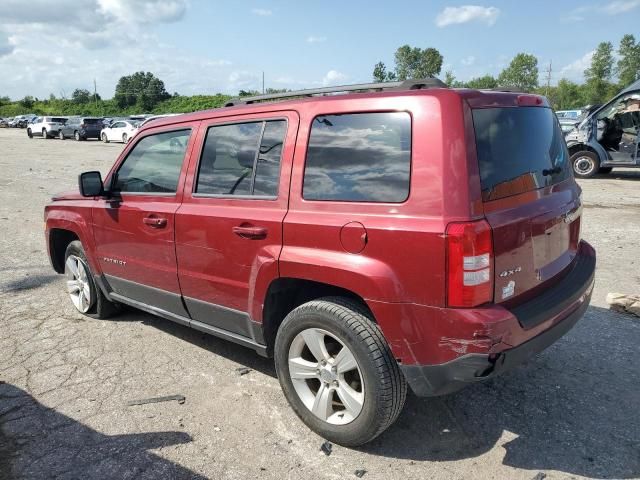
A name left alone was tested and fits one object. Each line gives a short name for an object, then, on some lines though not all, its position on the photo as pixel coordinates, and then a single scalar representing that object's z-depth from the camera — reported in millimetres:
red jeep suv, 2439
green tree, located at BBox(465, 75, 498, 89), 83712
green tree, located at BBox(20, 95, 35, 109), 88300
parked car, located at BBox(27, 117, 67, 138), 36719
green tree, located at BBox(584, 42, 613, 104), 77000
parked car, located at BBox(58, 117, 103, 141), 34562
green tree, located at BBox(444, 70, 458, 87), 79312
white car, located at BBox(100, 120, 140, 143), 30952
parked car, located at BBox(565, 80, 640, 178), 12914
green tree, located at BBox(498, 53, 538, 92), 89938
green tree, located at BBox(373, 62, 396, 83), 77250
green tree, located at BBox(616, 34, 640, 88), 79062
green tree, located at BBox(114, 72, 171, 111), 85438
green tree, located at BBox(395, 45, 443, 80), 87312
